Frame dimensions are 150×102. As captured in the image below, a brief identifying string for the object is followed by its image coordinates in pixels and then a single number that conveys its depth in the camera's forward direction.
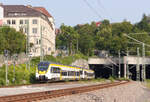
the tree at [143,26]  162.14
